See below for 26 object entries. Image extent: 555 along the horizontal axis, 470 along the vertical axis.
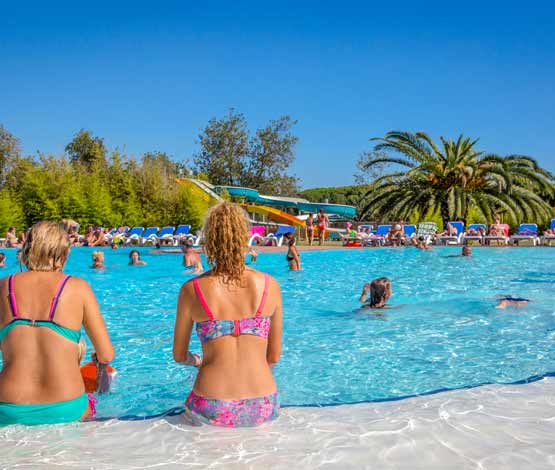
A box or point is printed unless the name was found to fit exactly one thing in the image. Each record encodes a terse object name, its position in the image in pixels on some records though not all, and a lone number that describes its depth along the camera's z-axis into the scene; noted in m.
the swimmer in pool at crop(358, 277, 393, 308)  8.12
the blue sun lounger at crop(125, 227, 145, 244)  26.38
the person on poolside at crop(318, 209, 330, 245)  24.44
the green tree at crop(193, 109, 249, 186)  53.06
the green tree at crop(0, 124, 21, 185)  41.59
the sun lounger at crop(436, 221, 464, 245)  22.97
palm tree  26.58
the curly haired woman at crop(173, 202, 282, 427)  2.70
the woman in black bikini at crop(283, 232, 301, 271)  14.30
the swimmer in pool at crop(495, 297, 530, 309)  8.61
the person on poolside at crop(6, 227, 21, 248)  24.09
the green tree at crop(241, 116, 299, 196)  53.91
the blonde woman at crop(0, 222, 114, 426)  2.75
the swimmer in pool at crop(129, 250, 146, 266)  16.04
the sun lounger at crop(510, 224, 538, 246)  23.37
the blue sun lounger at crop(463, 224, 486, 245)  22.57
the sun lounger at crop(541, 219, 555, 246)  22.81
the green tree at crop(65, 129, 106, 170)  55.84
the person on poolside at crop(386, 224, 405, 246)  23.20
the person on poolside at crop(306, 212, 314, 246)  24.30
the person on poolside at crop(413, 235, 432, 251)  20.58
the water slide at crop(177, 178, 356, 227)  38.41
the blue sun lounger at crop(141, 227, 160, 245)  26.22
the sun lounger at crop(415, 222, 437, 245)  24.36
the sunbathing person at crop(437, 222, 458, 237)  23.08
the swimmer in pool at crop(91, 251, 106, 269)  14.96
